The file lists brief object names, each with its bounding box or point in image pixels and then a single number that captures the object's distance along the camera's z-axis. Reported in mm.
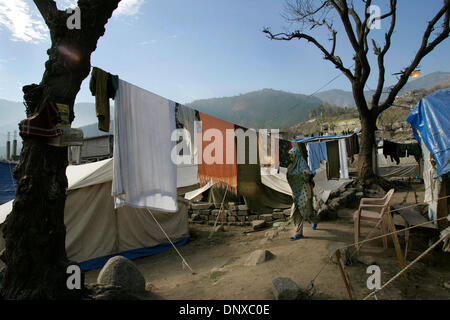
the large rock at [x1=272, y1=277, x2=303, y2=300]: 2762
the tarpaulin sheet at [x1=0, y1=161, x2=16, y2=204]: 11406
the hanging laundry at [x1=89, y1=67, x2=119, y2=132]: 3162
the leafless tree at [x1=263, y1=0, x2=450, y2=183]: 10203
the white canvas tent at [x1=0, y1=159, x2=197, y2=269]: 5492
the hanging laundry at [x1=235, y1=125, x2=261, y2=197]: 6758
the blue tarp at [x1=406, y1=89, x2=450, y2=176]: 3450
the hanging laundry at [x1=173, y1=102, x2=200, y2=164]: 4468
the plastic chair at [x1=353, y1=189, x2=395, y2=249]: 3518
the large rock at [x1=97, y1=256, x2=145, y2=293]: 3266
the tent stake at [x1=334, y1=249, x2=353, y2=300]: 2154
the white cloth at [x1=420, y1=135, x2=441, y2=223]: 4181
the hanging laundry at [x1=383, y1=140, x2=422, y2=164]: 10578
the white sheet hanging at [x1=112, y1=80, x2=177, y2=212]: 3410
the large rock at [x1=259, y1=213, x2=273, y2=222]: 8656
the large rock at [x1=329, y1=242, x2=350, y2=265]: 3562
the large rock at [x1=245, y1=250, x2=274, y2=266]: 4059
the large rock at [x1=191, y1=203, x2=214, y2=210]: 9477
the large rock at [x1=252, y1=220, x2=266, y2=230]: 7805
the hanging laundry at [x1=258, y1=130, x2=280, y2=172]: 8008
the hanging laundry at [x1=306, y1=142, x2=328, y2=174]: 11086
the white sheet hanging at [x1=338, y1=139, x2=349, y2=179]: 10805
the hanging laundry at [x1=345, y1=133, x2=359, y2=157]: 11521
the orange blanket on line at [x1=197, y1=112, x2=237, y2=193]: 5584
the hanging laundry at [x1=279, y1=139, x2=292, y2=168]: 8445
